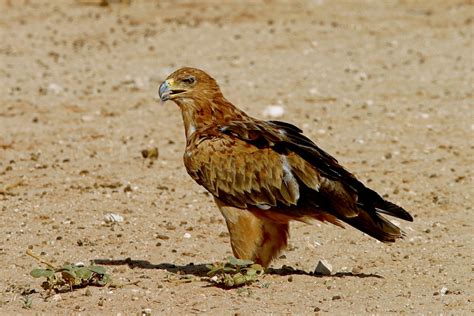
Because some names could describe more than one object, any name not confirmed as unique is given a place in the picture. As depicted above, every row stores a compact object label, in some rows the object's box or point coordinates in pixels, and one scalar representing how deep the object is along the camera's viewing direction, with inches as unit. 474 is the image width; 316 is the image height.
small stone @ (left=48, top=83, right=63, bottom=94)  1114.7
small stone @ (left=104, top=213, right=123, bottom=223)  727.1
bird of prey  587.8
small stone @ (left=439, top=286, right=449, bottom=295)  571.8
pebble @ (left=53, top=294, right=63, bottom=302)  546.2
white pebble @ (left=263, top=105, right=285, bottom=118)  1023.6
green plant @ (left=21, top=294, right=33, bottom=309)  535.5
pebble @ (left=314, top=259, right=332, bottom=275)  613.0
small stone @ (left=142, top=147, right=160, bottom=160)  893.8
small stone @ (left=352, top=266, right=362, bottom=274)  622.8
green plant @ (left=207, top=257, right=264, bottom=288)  564.4
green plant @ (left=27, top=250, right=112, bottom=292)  549.6
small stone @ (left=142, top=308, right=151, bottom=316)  527.5
